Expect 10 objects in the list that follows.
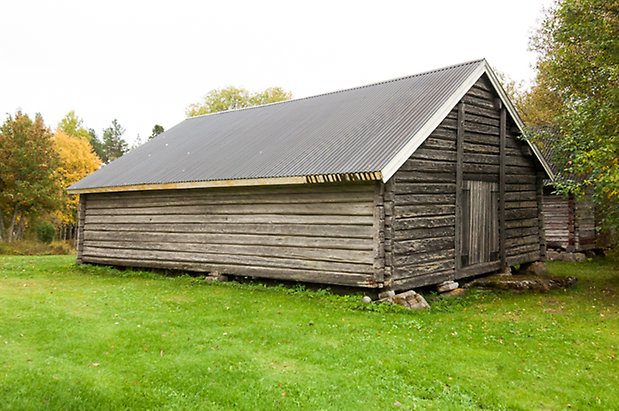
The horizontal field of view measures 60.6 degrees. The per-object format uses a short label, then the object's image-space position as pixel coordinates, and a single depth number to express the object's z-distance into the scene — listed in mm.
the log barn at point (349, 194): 12305
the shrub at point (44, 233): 37031
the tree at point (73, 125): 57719
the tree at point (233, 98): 61062
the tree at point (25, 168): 32844
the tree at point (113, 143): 76312
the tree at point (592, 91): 12750
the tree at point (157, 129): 68350
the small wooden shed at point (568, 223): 23219
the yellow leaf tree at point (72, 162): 44688
